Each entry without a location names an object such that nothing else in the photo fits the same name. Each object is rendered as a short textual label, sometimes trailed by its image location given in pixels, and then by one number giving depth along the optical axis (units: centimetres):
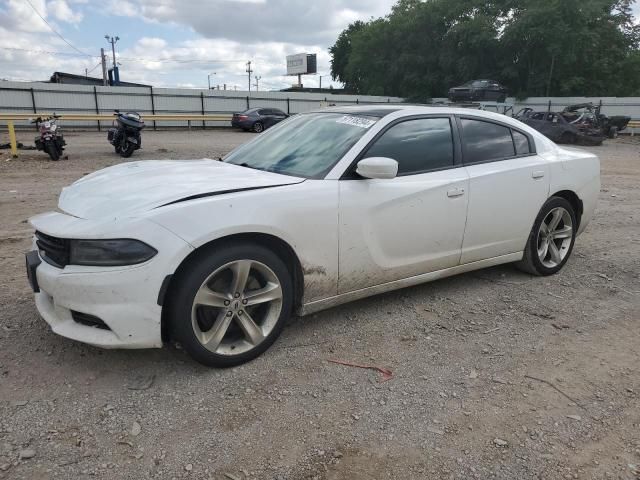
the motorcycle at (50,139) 1190
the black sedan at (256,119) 2664
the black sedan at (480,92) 2605
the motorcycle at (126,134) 1285
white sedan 260
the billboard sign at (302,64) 5853
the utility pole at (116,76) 4162
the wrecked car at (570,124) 2125
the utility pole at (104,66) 4622
